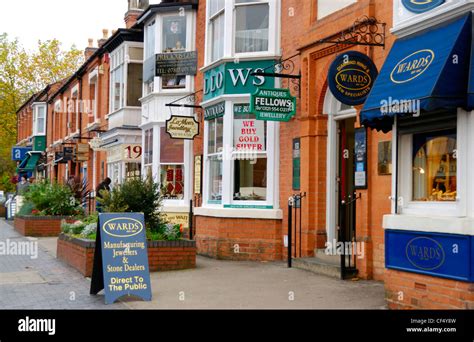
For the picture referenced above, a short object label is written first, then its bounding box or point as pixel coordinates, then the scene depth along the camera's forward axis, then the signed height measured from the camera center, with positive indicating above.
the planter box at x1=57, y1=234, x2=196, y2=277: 11.44 -1.49
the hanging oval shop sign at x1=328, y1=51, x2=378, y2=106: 9.67 +1.63
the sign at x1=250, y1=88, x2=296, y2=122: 11.99 +1.47
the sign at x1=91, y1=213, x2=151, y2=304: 8.88 -1.20
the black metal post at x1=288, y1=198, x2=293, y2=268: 12.08 -0.93
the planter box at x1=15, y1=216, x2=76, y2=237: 19.48 -1.56
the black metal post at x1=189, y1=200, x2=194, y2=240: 15.74 -1.10
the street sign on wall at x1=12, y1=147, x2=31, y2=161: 44.53 +1.75
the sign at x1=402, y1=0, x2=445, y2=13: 7.46 +2.17
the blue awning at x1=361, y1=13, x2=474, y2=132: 6.84 +1.23
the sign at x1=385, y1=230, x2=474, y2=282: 6.77 -0.86
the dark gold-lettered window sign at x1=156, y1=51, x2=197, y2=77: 17.09 +3.20
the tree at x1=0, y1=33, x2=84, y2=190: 46.56 +8.36
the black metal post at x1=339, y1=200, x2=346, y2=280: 10.31 -1.07
